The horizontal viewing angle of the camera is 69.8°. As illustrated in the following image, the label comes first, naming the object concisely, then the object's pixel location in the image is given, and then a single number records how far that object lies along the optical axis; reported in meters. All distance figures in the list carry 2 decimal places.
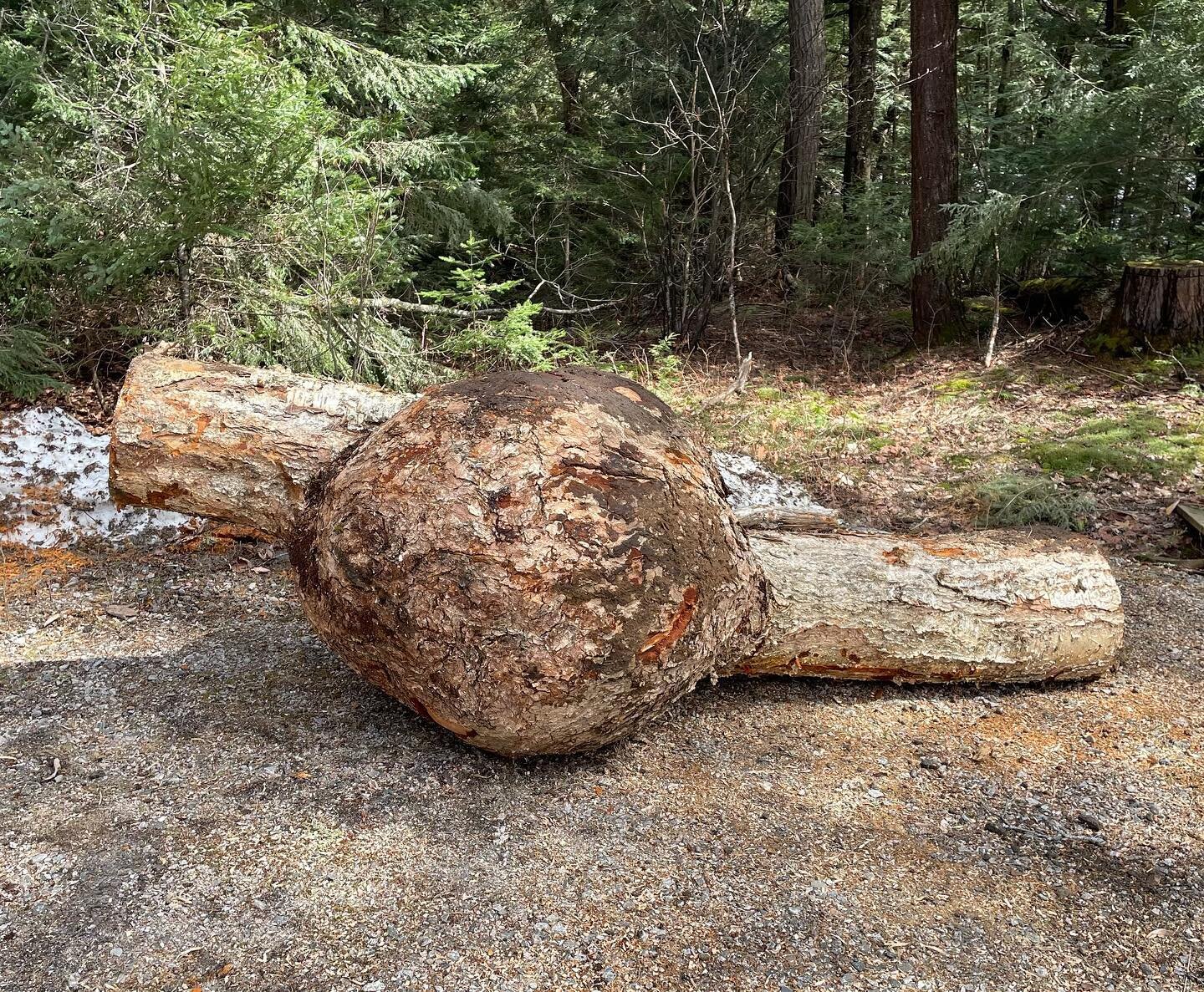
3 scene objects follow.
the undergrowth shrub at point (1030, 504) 5.43
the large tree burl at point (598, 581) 2.86
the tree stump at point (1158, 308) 7.57
